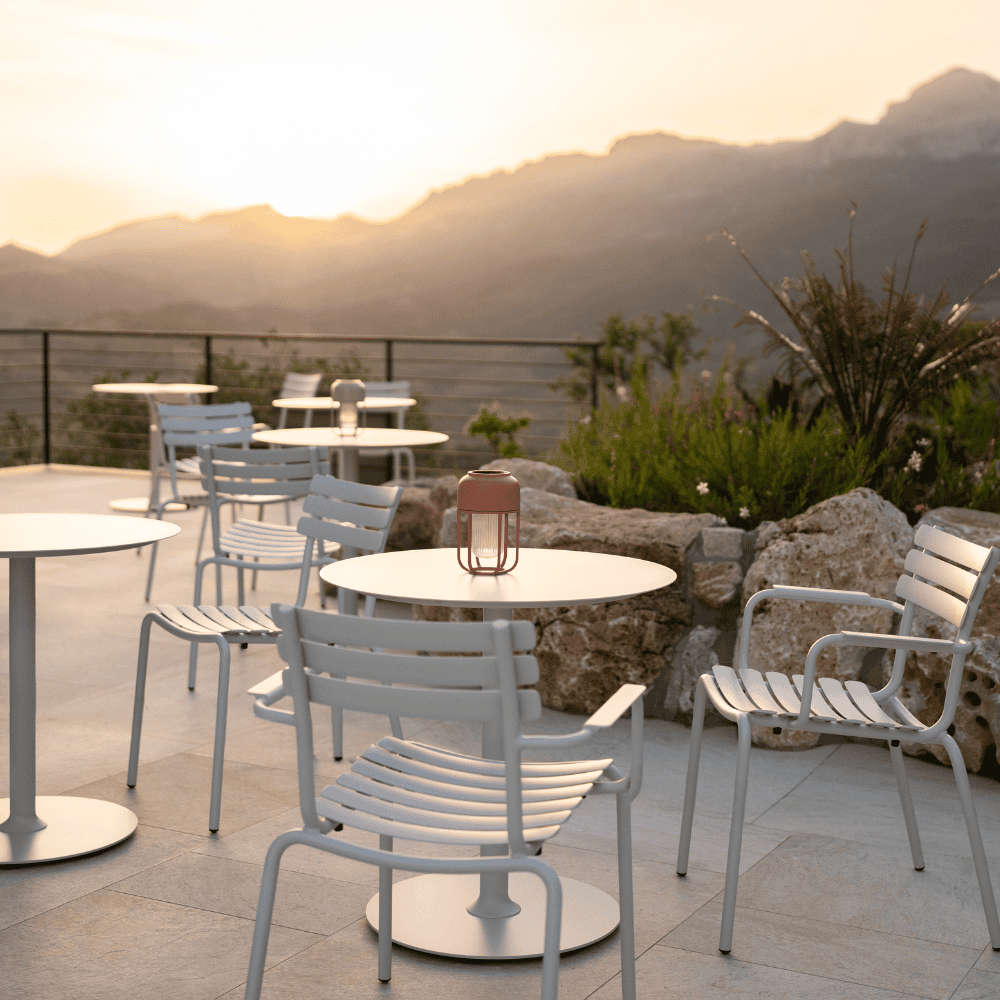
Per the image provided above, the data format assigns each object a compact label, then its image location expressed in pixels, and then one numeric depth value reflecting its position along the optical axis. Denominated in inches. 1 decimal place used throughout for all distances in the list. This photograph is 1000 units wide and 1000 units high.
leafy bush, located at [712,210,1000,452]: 172.1
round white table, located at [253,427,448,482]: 196.9
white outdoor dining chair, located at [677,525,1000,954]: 92.7
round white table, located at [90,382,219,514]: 294.0
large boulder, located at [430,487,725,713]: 147.9
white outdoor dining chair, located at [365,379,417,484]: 284.8
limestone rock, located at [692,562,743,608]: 146.9
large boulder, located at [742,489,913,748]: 139.3
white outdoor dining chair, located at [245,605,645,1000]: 64.4
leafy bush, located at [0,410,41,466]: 387.5
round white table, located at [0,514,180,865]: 105.6
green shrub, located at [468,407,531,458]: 258.2
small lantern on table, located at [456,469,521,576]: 97.7
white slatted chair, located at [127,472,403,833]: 114.4
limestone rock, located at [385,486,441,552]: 215.2
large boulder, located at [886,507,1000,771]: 127.4
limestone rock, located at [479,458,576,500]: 182.2
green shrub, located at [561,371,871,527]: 162.2
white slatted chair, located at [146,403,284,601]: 208.1
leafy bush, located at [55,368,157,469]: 562.9
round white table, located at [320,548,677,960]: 88.2
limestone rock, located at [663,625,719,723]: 149.2
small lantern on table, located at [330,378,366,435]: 209.5
